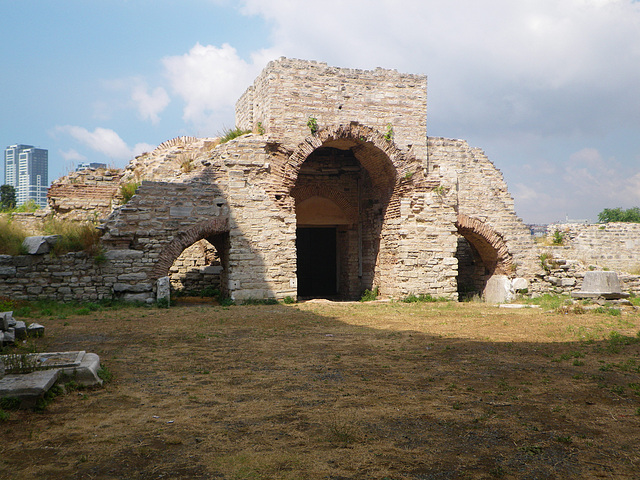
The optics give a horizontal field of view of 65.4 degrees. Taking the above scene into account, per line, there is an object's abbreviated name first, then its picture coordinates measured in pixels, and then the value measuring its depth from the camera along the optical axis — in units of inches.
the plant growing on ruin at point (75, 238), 422.2
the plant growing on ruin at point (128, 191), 467.8
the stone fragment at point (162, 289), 441.1
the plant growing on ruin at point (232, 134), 513.0
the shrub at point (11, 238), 411.5
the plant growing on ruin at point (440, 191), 533.3
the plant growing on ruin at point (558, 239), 609.9
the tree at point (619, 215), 1577.3
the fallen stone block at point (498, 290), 540.5
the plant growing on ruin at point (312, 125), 491.2
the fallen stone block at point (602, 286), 469.1
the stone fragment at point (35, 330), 271.6
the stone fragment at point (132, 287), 432.5
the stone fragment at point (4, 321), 251.4
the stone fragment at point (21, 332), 265.0
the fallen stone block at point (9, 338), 240.6
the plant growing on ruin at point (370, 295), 544.9
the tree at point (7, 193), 1153.6
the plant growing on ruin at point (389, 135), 516.1
